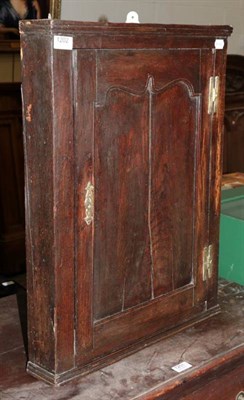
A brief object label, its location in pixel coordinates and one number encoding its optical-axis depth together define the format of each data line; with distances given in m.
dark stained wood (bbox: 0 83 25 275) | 3.64
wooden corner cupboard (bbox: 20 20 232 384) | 1.27
